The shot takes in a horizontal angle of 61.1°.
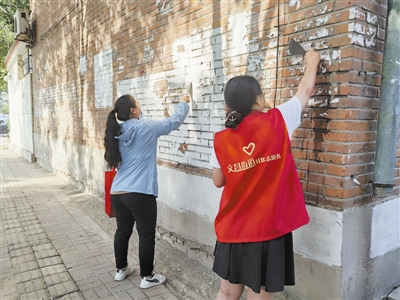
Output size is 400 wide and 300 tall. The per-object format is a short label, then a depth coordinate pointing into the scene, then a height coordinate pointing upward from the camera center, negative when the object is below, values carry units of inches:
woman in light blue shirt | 125.8 -20.1
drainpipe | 92.4 +2.2
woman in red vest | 76.5 -17.5
